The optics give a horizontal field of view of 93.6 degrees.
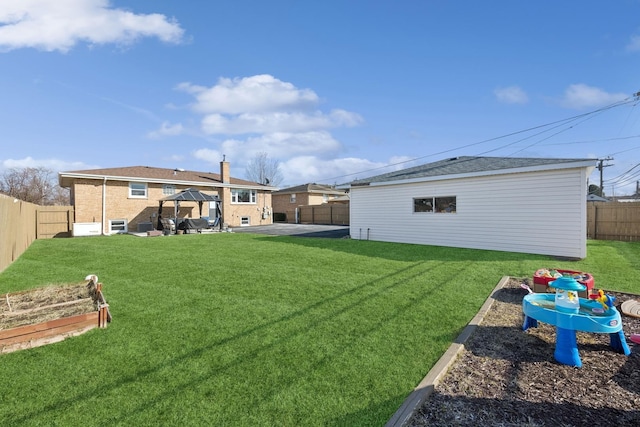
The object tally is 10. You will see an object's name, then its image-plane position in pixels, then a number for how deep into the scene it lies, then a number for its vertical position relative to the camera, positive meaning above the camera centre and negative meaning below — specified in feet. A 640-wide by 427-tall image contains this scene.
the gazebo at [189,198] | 59.93 +2.90
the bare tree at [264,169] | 165.19 +23.61
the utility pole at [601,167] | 92.96 +13.63
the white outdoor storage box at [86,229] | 53.36 -3.03
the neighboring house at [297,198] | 104.01 +4.94
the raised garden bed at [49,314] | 11.21 -4.37
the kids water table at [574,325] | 10.37 -4.03
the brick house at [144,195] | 56.39 +3.63
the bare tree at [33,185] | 86.84 +8.13
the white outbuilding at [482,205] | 30.83 +0.77
